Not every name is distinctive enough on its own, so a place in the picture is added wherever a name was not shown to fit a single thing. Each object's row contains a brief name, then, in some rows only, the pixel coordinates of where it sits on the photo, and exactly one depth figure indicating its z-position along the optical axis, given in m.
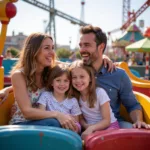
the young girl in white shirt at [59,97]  1.79
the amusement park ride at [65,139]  1.18
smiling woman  1.65
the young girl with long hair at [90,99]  1.79
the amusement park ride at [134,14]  22.07
